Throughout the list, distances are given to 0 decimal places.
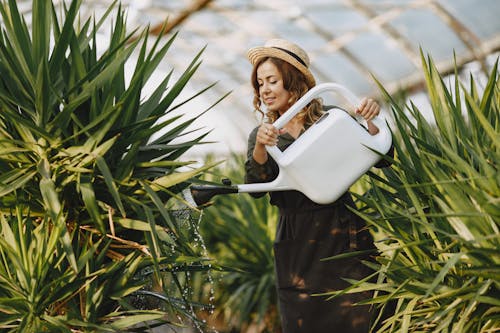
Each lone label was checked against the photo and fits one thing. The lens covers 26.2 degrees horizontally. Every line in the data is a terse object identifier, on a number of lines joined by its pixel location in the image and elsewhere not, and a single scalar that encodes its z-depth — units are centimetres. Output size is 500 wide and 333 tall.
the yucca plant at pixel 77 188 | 321
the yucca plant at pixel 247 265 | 542
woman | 352
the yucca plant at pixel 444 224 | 307
